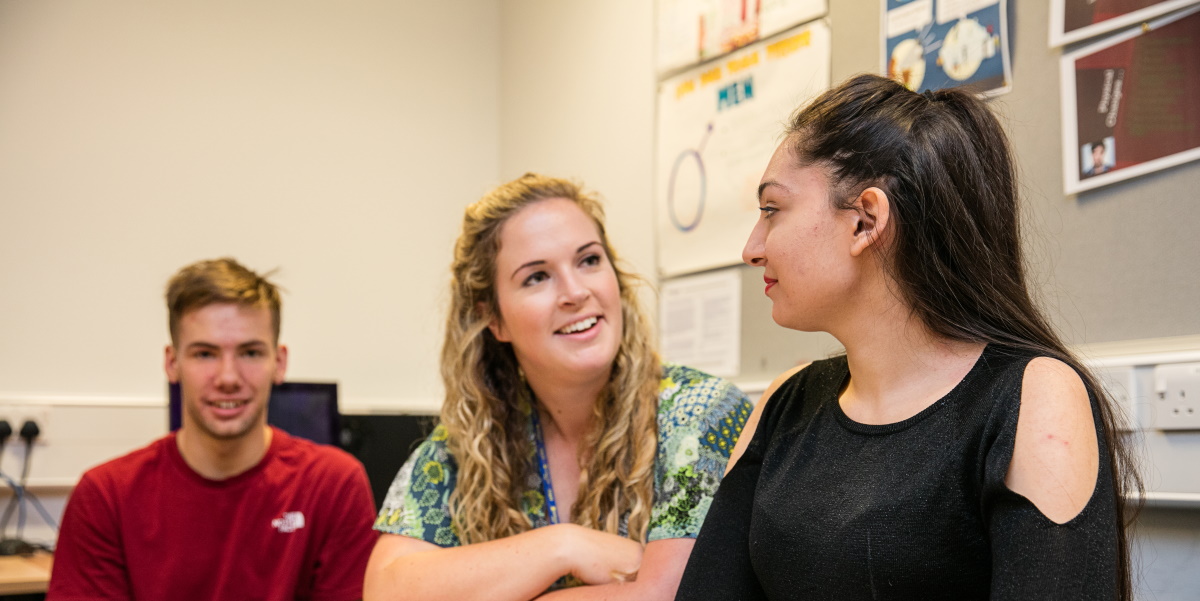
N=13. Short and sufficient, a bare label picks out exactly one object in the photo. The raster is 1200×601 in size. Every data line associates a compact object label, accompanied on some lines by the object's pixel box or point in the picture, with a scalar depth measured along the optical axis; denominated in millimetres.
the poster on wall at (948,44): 1916
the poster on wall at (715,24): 2461
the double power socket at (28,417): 2777
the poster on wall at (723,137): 2438
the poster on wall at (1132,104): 1581
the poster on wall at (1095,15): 1636
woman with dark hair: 854
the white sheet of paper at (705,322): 2570
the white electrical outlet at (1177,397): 1494
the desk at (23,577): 2174
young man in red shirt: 2023
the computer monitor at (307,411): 2662
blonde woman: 1410
